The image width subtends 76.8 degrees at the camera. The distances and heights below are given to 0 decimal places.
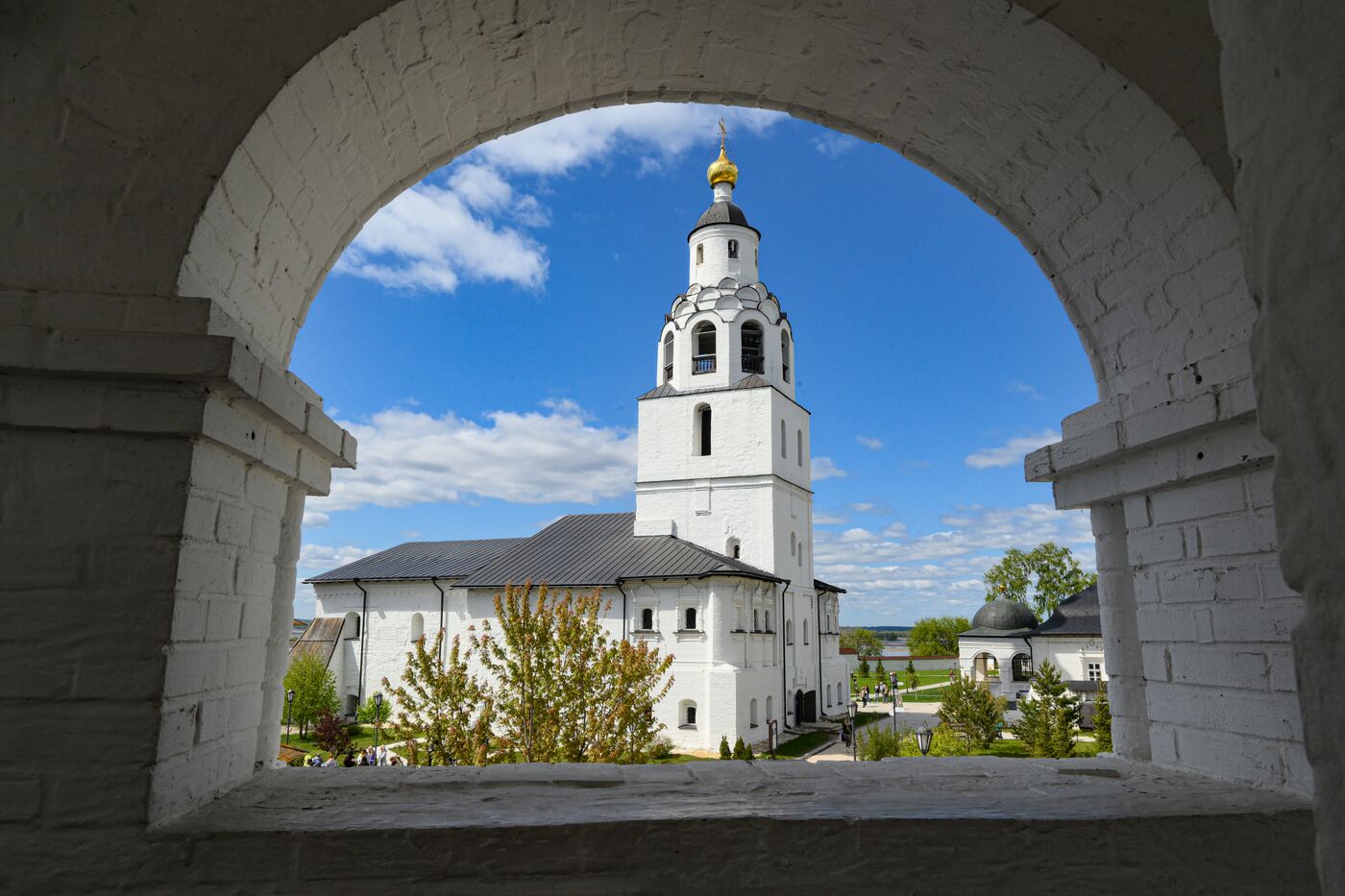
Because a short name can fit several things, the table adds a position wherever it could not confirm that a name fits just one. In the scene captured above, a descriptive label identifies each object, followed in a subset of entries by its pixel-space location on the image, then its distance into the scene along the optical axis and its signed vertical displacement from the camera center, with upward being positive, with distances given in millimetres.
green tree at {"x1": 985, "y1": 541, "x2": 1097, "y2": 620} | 52719 +3237
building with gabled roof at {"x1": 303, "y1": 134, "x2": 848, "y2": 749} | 26312 +2382
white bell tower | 30516 +7544
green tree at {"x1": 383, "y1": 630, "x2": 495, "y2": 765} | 13766 -1510
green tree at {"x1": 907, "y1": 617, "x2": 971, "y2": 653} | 75500 -668
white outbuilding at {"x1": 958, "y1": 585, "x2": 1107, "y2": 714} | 34719 -714
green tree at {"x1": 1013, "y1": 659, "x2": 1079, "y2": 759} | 20266 -2341
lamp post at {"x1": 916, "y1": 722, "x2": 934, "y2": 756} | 16228 -2084
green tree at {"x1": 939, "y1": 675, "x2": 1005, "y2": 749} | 24047 -2420
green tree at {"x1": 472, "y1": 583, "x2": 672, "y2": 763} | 14367 -1180
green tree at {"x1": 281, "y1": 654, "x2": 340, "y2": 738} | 29719 -2291
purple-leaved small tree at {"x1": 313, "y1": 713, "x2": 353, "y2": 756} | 20688 -2662
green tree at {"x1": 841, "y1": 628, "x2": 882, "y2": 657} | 76250 -1244
